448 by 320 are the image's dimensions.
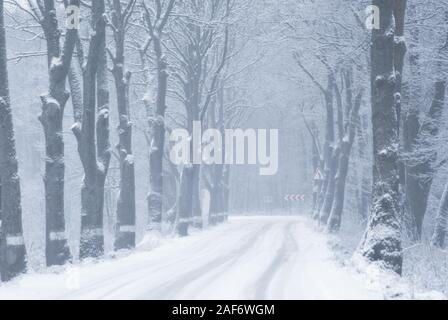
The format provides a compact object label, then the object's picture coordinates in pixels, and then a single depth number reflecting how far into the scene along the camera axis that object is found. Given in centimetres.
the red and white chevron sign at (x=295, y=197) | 7253
